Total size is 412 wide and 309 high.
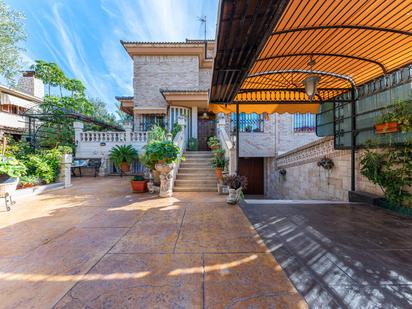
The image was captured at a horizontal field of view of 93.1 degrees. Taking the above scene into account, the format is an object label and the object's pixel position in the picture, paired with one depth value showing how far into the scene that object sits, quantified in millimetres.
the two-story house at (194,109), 11211
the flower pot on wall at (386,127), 3662
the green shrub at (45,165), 6957
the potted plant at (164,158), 5727
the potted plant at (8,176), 4441
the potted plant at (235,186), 4801
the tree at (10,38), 9477
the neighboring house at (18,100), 13494
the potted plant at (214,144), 8602
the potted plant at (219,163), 6648
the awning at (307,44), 2551
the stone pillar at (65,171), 7637
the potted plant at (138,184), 6379
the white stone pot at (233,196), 4781
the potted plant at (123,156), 10203
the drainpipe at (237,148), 5478
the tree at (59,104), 11758
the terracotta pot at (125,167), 10461
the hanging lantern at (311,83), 4281
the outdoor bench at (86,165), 10453
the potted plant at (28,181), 6172
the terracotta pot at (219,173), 6586
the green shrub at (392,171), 3615
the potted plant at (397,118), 3510
